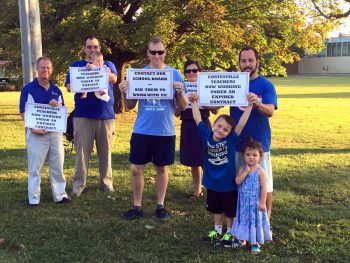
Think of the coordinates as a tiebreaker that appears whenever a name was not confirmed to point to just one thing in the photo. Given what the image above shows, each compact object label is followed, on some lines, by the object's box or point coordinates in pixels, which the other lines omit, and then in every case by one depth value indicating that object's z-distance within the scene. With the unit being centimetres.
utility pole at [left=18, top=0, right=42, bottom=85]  657
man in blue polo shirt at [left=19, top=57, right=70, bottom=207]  571
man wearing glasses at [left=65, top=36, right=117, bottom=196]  612
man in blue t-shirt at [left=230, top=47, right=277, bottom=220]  445
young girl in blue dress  430
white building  8731
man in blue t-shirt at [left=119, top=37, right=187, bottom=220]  509
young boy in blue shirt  443
